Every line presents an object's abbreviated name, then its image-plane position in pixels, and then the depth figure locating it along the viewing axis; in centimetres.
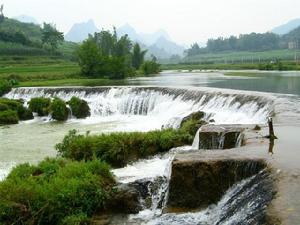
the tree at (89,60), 4551
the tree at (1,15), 10445
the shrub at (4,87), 3214
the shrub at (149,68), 5583
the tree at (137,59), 6680
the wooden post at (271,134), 978
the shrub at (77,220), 766
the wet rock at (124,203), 860
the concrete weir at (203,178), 777
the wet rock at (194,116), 1614
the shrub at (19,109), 2406
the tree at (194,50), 15006
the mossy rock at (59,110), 2346
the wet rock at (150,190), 877
